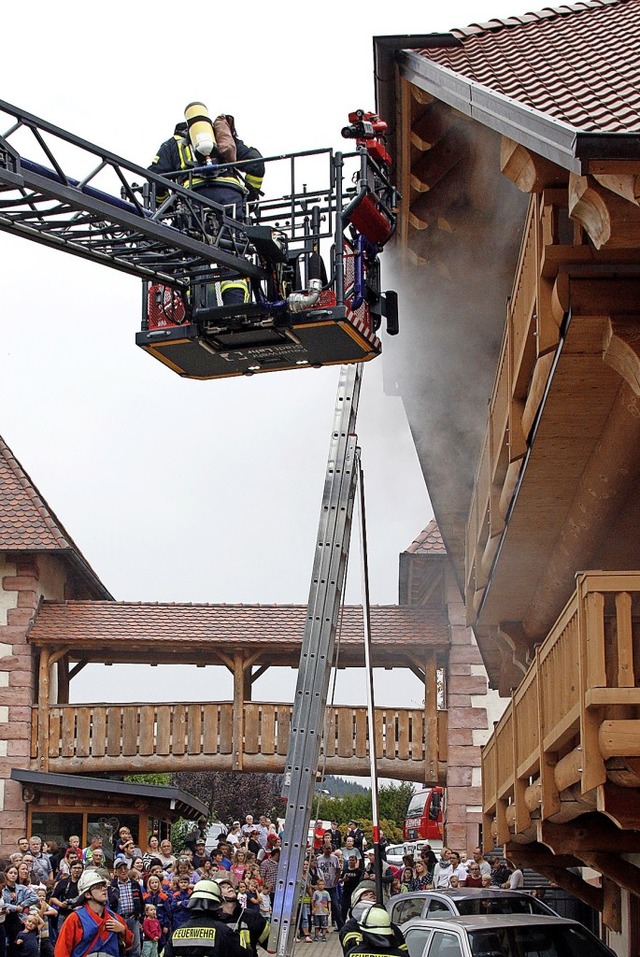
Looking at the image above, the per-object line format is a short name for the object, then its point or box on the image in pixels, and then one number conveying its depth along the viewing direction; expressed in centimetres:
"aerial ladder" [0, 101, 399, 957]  1260
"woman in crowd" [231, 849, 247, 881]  2053
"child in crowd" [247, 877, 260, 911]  1734
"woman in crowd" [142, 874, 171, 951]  1653
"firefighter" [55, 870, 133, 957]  1038
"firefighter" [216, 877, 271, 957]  1117
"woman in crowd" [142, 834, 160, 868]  1920
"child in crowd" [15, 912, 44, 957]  1303
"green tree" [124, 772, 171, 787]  5655
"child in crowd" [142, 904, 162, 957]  1608
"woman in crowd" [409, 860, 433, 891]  2066
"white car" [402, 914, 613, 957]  1137
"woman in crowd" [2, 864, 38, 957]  1303
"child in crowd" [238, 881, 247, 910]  1764
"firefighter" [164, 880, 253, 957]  903
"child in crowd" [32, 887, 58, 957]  1380
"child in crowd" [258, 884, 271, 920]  1947
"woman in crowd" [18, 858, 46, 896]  1395
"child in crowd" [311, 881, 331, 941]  2461
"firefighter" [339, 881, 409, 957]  939
